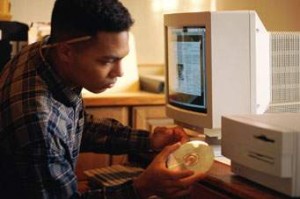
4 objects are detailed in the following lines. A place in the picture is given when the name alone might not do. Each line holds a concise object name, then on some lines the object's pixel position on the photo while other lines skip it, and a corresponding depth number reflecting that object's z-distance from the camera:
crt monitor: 1.97
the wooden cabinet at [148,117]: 2.70
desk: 1.63
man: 1.58
